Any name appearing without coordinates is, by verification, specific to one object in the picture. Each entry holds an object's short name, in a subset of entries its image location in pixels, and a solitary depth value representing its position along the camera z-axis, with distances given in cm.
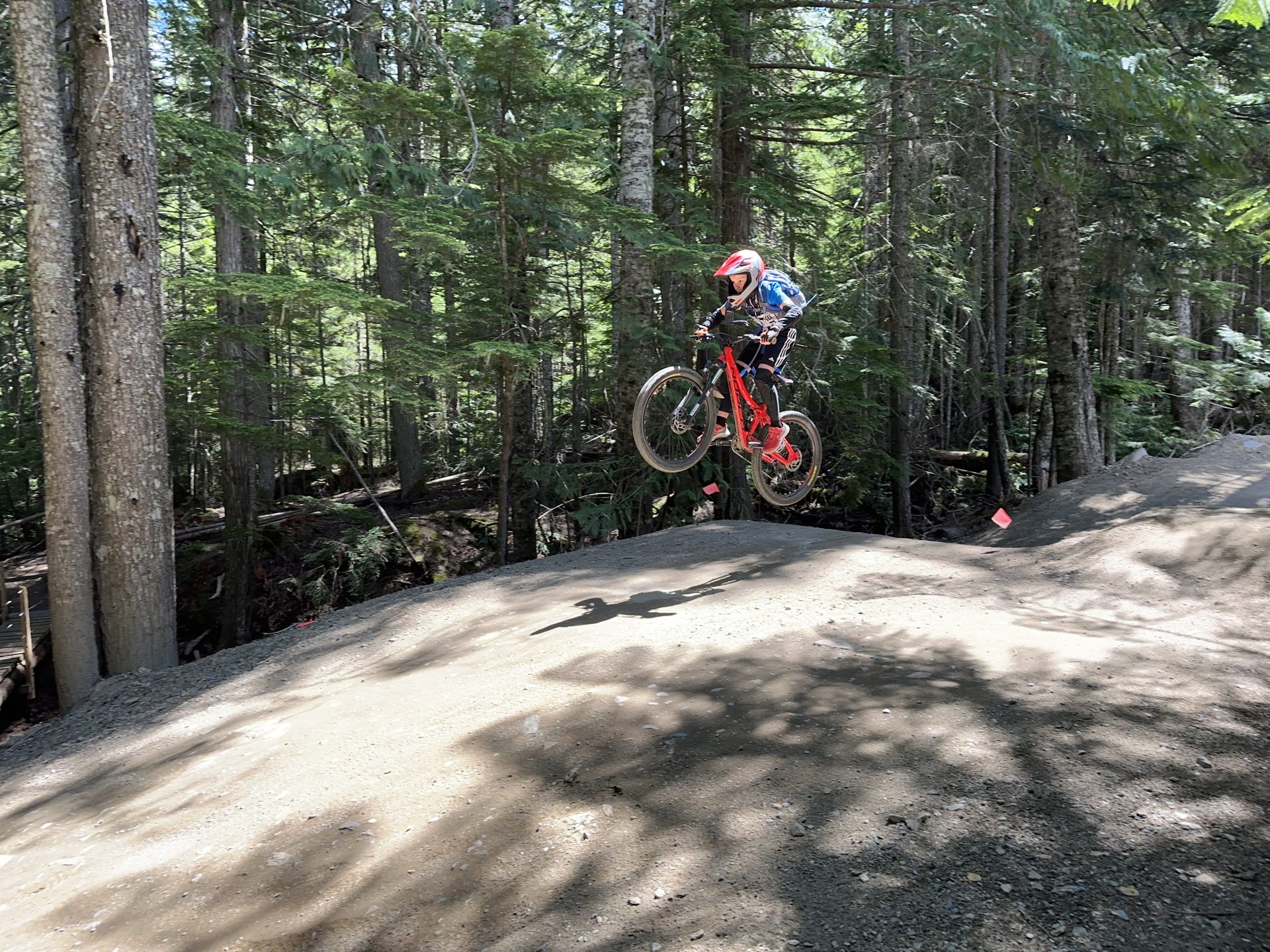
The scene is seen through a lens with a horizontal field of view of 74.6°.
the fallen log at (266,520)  1484
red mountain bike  735
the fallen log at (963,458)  1884
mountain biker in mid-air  679
